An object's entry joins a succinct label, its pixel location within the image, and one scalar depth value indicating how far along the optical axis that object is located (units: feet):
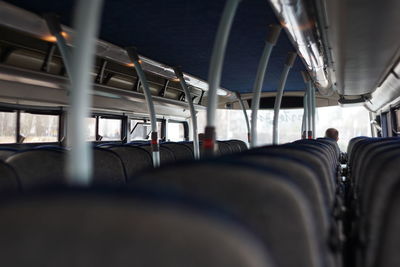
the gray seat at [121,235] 2.60
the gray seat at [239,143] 36.68
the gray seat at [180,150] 22.85
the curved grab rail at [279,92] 22.41
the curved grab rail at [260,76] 15.57
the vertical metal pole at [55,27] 14.69
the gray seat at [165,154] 20.11
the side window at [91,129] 25.61
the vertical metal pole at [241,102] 40.13
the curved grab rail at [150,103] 17.33
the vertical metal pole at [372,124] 43.96
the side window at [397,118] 32.75
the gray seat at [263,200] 4.05
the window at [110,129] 27.09
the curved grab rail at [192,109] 23.02
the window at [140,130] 31.45
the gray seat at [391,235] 4.54
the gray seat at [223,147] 30.25
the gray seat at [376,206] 5.07
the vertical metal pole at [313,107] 33.72
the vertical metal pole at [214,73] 10.11
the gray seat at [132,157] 14.42
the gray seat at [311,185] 5.37
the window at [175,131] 37.81
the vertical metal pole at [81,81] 5.08
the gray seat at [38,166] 11.16
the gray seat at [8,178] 9.46
